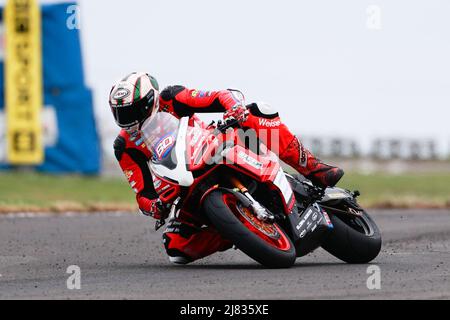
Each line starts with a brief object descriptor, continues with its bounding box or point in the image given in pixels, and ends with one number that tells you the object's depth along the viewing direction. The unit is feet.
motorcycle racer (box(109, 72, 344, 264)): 58.18
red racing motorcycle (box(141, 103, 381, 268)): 56.49
